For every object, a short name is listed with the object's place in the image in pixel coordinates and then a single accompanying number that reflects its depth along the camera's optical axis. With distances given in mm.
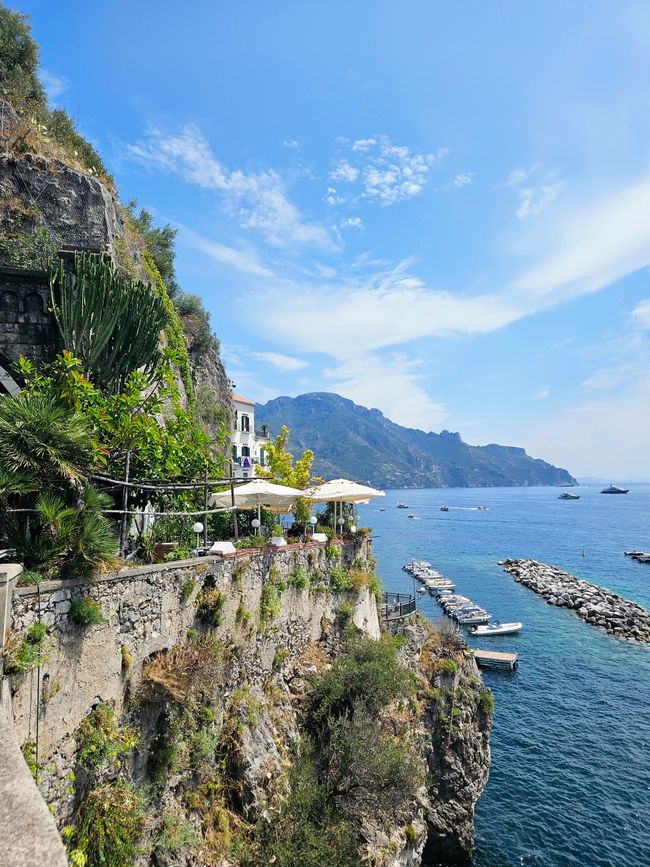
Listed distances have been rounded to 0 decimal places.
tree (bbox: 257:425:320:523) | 23625
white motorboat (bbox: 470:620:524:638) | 47781
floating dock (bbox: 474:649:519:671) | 40625
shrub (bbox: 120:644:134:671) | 9828
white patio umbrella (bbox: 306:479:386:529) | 20094
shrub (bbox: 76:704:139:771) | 8688
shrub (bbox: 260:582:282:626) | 14680
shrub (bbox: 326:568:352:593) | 19062
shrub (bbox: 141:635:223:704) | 10164
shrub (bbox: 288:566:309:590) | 16484
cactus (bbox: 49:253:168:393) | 13336
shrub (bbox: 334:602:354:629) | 18938
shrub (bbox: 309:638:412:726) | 15812
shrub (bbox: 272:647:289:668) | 15227
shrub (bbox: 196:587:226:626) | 12180
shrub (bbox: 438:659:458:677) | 23808
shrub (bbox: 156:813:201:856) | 9760
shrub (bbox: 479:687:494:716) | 24516
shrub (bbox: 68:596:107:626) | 8727
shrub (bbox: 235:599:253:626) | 13531
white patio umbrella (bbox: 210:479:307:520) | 15711
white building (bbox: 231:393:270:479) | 49950
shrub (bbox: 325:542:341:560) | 19062
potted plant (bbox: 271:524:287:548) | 15758
